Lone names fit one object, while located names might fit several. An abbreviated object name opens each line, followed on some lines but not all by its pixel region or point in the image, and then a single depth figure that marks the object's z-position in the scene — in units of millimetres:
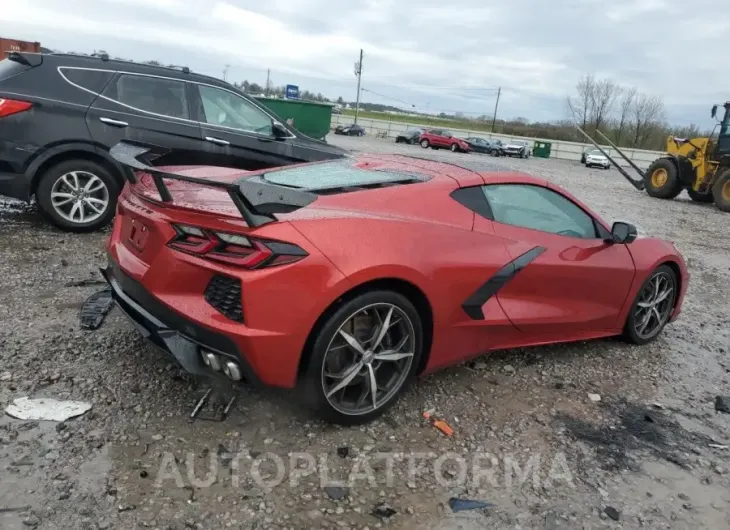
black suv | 5629
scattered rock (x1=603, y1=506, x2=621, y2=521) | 2682
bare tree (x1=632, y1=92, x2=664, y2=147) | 62500
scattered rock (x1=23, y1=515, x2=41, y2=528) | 2287
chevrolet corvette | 2684
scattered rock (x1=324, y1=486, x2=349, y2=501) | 2627
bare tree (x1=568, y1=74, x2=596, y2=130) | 76125
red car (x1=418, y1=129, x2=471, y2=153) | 44906
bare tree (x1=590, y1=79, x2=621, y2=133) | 74288
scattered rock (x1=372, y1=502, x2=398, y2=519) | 2542
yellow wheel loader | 16906
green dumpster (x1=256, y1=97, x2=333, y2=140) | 17047
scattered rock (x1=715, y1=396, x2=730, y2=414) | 3863
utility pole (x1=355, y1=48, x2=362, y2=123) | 56781
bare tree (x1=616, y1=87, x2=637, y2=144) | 64062
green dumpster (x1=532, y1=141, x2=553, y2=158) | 51688
